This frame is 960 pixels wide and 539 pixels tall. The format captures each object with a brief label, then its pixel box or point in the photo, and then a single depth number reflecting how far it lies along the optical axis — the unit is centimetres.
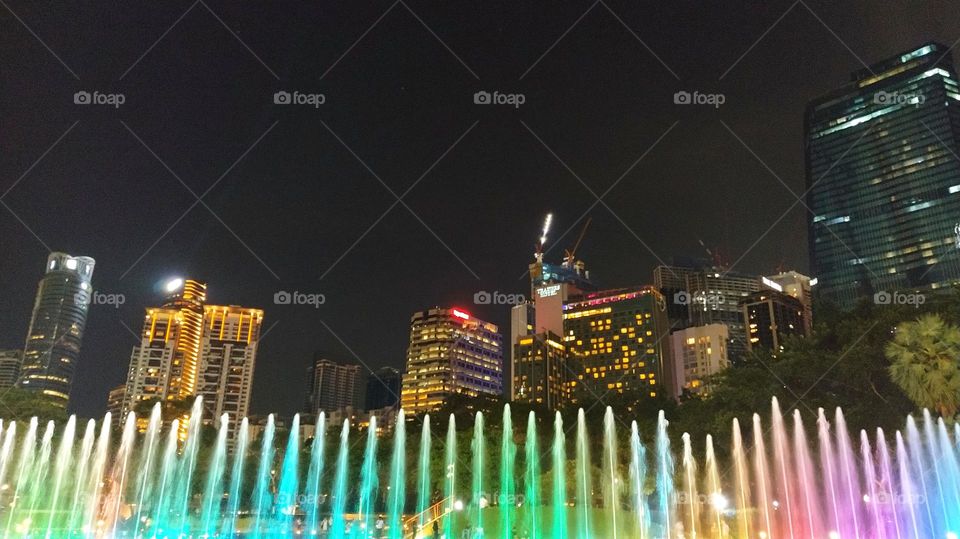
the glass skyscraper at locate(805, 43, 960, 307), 11069
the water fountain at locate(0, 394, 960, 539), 3031
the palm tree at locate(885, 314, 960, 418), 2828
